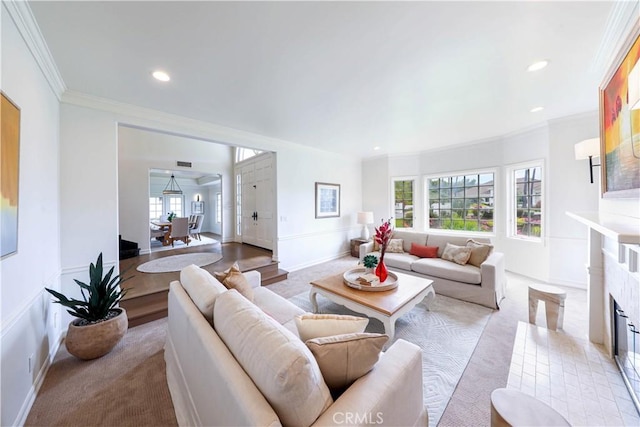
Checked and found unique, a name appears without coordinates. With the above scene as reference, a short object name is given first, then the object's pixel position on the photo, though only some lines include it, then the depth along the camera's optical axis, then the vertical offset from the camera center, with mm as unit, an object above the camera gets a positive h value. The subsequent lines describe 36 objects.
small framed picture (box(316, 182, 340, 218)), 5324 +317
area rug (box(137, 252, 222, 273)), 4066 -942
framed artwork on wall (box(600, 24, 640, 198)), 1357 +582
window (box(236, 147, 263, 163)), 6018 +1627
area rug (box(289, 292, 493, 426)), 1764 -1296
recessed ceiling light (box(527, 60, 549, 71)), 2119 +1371
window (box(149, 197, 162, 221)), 10281 +288
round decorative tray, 2570 -820
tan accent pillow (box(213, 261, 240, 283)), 2097 -563
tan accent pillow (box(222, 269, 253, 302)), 1943 -599
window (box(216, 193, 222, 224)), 9358 +38
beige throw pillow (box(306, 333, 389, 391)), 1018 -639
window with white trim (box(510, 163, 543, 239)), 3990 +189
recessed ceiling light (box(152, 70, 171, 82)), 2193 +1353
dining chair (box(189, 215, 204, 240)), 7348 -385
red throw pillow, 3953 -676
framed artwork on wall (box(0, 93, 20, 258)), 1370 +271
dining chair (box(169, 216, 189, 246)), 6219 -376
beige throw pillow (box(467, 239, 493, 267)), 3350 -601
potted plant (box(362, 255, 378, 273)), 2846 -609
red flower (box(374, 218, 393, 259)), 2623 -268
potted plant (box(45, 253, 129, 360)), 2004 -982
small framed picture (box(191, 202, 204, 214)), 10477 +320
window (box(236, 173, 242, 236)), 6527 +277
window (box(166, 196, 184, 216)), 10578 +427
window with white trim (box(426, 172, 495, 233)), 4738 +233
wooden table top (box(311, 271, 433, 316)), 2246 -879
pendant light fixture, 9345 +1210
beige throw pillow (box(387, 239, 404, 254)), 4343 -637
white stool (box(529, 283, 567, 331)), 2400 -966
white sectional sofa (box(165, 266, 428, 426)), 819 -689
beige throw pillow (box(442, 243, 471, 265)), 3451 -645
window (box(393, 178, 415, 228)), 5801 +270
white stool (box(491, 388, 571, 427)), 1037 -942
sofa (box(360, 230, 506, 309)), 3000 -870
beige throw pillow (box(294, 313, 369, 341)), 1230 -612
